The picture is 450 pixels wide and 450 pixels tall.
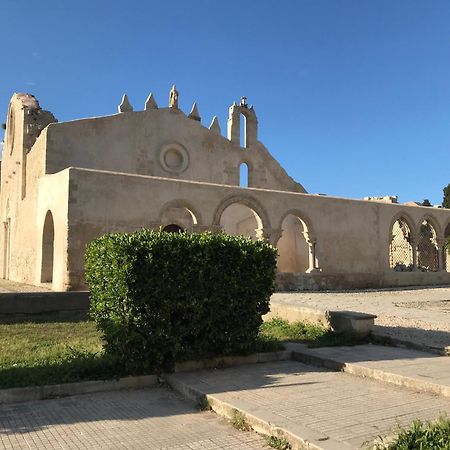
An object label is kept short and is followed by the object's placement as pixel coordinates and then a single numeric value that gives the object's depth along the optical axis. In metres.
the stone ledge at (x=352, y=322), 7.48
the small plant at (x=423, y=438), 2.96
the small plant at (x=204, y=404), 4.50
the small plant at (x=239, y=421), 3.90
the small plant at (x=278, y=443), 3.46
